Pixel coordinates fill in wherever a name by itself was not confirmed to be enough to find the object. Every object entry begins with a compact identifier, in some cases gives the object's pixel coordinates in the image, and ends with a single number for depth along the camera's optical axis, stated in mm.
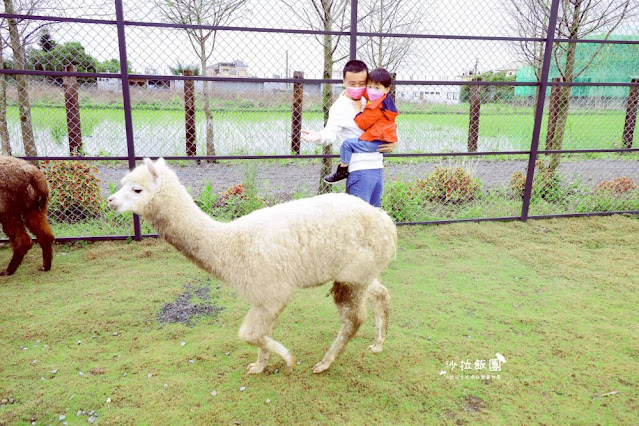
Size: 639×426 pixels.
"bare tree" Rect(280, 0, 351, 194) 5461
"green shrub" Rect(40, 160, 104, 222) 5340
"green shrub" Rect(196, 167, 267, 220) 5636
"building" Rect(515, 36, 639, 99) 7953
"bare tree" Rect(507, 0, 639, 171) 6605
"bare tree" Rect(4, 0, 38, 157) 5246
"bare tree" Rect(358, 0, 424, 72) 5805
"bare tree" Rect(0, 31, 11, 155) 5543
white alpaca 2438
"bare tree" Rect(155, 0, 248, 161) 5523
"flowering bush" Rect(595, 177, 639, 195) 6941
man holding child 3340
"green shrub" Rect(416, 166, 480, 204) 6570
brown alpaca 3939
